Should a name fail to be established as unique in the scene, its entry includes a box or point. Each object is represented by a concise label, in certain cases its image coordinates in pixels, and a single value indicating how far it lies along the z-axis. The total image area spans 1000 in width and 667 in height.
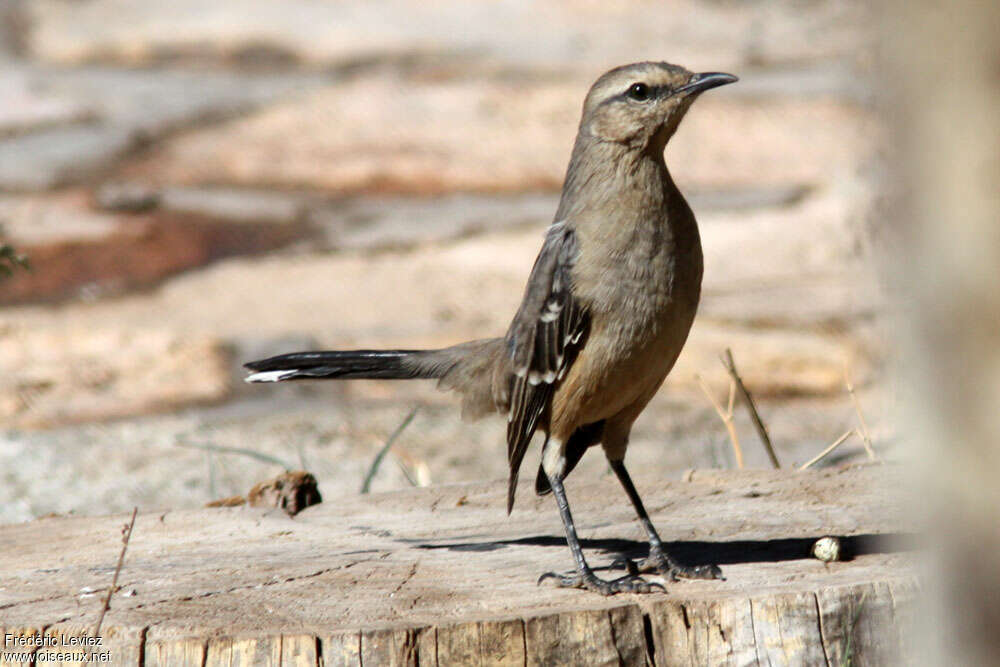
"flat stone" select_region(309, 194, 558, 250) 12.42
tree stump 4.63
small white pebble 5.47
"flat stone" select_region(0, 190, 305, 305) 11.76
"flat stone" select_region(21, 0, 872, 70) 14.53
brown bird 5.66
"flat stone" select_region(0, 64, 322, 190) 13.49
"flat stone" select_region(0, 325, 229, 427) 10.11
